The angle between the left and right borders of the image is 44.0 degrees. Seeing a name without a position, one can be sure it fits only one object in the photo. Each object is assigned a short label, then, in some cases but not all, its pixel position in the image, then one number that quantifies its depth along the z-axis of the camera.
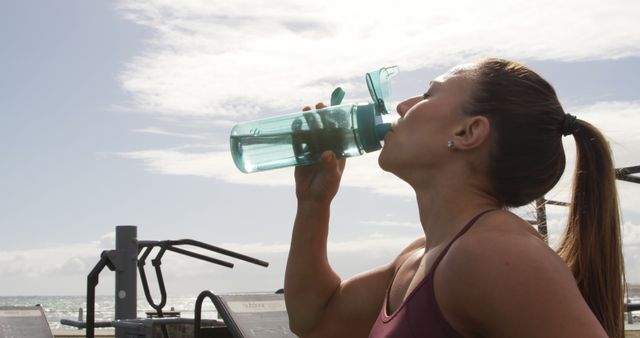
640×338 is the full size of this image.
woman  1.21
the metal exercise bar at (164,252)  4.35
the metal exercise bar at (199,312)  3.46
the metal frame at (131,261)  4.36
